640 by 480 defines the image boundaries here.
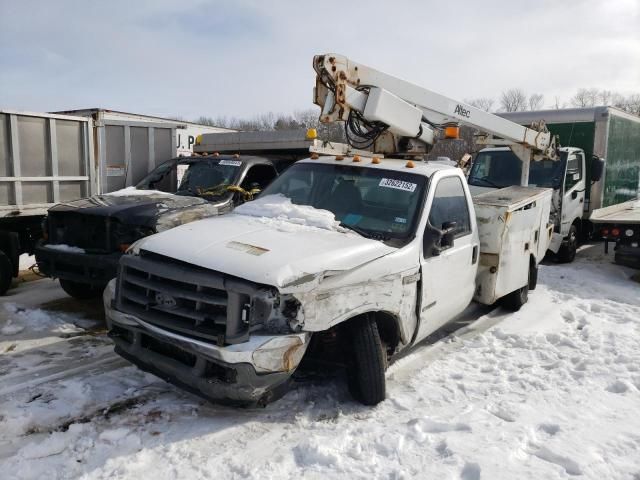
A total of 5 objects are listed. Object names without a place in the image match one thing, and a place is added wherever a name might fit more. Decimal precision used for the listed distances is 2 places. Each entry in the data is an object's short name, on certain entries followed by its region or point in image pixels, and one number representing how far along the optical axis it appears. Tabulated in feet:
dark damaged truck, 19.52
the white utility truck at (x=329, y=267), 11.15
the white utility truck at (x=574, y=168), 32.68
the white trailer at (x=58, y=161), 23.49
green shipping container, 34.71
